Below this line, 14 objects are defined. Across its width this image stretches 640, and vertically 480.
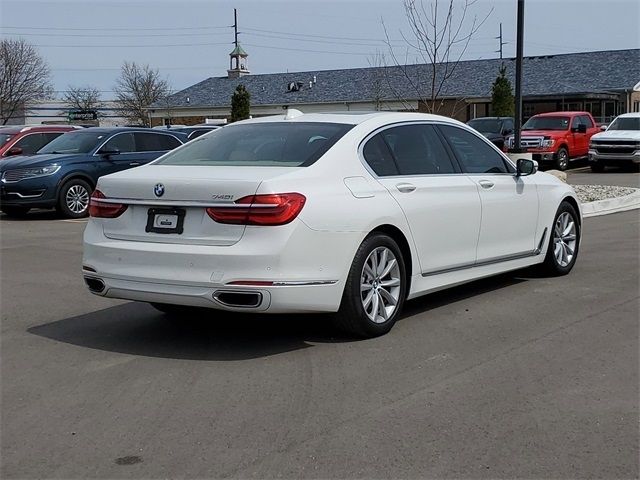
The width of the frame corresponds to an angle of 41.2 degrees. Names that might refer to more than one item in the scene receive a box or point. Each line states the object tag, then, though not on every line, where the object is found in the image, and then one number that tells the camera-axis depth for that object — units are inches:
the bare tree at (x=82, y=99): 3344.0
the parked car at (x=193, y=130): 822.1
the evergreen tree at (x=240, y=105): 2032.5
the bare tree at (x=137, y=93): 3201.3
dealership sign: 2642.7
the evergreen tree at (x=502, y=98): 1711.4
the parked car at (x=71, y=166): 605.0
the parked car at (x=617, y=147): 977.5
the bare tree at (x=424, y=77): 1753.2
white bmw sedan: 216.7
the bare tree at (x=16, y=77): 2493.8
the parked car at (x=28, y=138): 744.3
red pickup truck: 1012.5
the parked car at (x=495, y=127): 1048.4
